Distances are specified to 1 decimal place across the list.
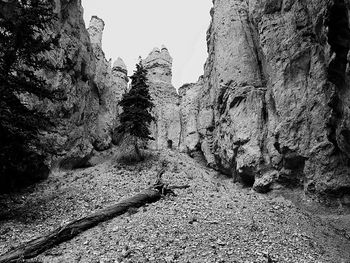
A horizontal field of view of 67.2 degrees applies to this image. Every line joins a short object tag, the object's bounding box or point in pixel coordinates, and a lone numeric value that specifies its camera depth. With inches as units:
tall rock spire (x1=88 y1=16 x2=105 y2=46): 1937.0
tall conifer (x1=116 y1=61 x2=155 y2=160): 1093.8
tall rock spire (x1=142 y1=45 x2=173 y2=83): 2390.4
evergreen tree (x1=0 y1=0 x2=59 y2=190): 546.3
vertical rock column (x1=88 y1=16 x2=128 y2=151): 1347.2
